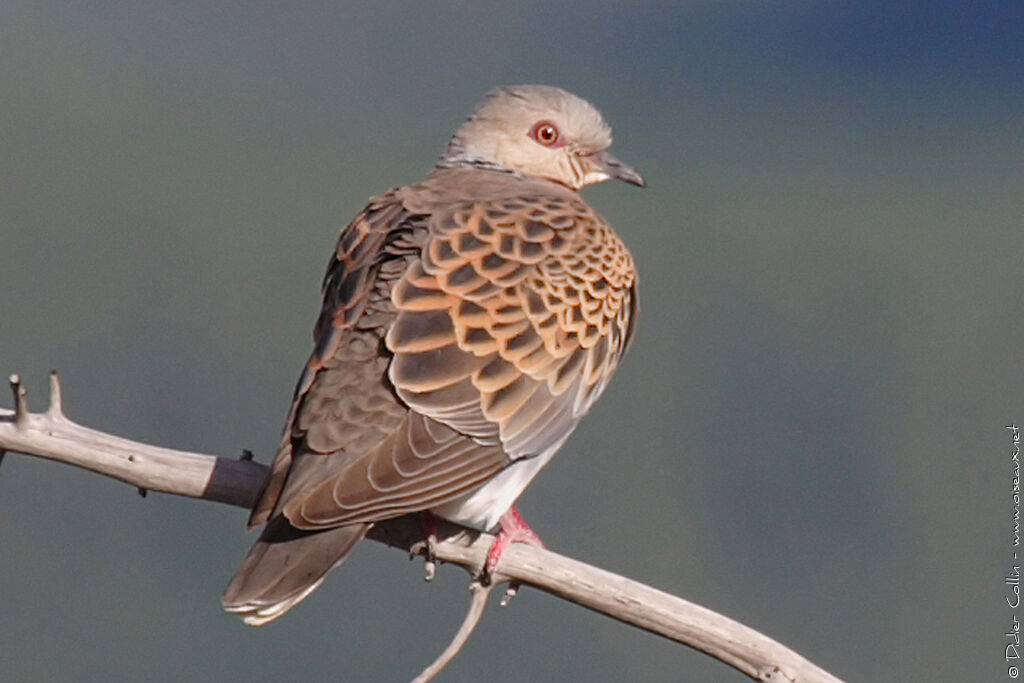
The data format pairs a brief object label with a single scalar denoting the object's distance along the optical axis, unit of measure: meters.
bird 8.05
